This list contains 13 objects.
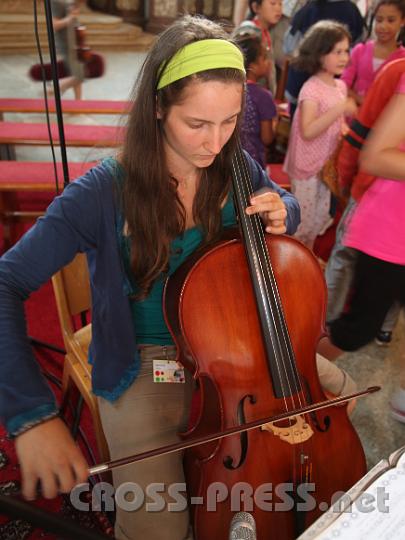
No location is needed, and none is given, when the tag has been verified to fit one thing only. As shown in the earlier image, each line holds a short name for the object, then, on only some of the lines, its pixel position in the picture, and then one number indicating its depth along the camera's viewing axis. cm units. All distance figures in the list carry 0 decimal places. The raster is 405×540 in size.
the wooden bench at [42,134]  267
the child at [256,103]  229
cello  94
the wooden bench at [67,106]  310
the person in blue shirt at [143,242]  84
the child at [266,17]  279
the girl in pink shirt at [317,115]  221
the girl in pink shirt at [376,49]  246
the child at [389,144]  115
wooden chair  126
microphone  67
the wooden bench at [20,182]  221
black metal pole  110
